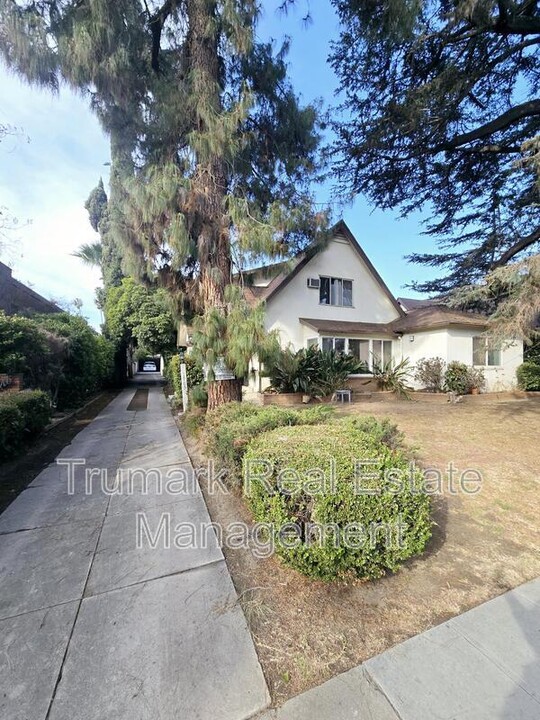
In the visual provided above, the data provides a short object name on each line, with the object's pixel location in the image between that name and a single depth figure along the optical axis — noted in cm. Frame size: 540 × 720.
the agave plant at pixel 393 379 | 1207
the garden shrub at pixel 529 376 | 1313
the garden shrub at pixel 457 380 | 1187
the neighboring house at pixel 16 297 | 1155
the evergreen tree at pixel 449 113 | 657
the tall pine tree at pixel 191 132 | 528
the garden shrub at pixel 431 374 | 1231
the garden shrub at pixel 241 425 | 364
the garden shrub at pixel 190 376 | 1205
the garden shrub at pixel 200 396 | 830
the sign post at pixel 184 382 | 1003
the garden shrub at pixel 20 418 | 510
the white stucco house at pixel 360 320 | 1296
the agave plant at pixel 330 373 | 1095
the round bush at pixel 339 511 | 217
